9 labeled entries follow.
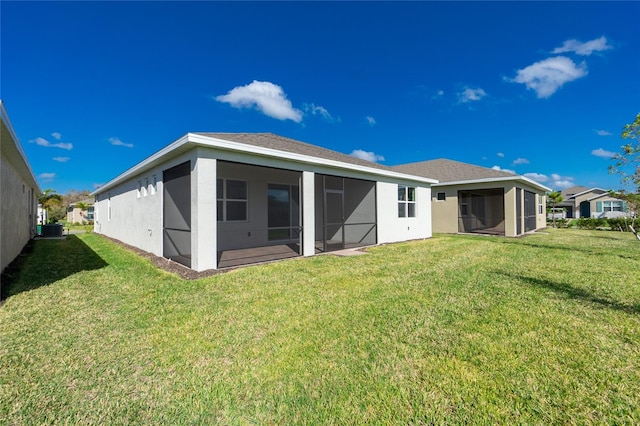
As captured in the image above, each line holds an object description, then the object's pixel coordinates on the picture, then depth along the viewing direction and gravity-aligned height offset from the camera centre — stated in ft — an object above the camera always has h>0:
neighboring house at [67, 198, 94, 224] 103.71 +0.98
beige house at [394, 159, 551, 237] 46.96 +3.01
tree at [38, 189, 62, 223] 108.68 +7.21
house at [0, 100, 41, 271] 19.90 +2.44
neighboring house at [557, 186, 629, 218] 96.40 +3.16
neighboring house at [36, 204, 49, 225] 73.30 +1.09
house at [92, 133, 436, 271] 20.77 +1.73
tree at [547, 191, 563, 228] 92.07 +5.59
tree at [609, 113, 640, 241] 23.13 +4.32
